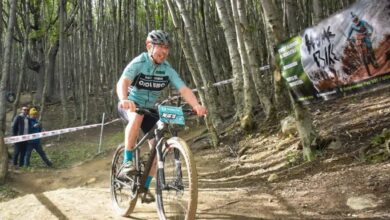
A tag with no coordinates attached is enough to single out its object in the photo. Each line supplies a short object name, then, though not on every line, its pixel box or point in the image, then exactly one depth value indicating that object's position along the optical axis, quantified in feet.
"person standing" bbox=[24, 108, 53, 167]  37.11
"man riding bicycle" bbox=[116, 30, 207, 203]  13.87
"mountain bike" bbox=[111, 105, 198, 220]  11.54
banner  15.14
